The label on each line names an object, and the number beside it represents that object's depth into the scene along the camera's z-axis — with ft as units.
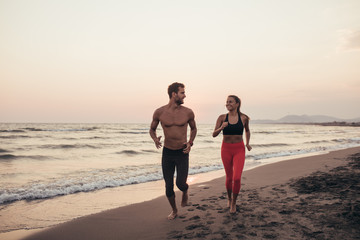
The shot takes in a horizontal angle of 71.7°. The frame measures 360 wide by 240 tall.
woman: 16.14
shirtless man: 15.24
